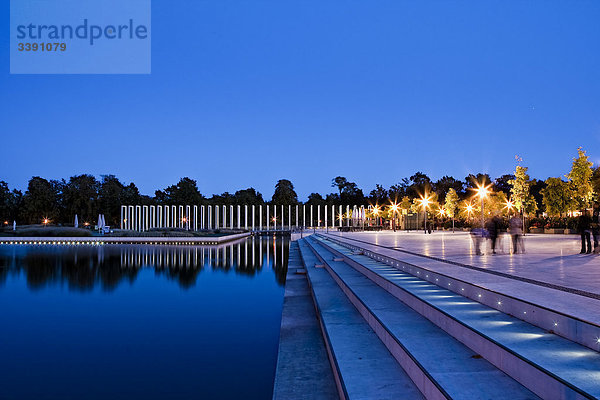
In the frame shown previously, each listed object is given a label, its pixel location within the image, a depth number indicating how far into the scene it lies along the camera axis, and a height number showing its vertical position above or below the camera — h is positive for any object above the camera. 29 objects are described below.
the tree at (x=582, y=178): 30.94 +2.46
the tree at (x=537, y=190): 82.08 +4.20
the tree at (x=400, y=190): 95.11 +5.44
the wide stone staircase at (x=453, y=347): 3.02 -1.39
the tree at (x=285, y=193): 91.32 +5.15
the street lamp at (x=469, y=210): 47.81 +0.11
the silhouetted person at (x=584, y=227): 11.58 -0.53
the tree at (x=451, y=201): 53.14 +1.37
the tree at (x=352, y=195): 98.19 +4.59
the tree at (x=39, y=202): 73.38 +2.85
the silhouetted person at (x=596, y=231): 11.98 -0.72
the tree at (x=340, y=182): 108.44 +8.49
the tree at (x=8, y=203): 73.01 +2.74
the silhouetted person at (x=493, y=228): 12.30 -0.55
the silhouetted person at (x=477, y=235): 11.70 -0.72
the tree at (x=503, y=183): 86.04 +6.13
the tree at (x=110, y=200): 76.69 +3.10
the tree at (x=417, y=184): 88.88 +6.40
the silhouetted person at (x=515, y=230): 12.05 -0.61
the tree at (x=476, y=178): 85.56 +6.98
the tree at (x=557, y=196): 32.69 +1.11
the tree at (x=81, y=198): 74.38 +3.62
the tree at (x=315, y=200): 97.69 +3.28
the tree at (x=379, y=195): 96.51 +4.30
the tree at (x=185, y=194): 74.50 +4.03
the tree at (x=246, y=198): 86.88 +3.68
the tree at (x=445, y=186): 86.45 +5.73
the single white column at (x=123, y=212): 78.16 +0.84
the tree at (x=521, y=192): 37.59 +1.76
